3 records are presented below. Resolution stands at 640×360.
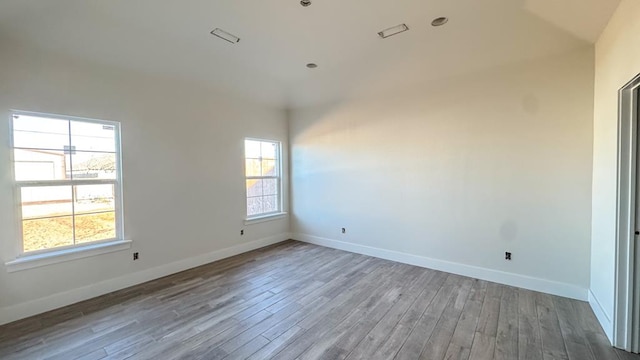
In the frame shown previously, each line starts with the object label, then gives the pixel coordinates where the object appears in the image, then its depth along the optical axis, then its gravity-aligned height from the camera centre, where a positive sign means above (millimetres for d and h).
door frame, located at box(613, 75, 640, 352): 2238 -447
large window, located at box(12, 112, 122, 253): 2941 -37
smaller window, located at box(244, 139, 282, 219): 5270 -50
